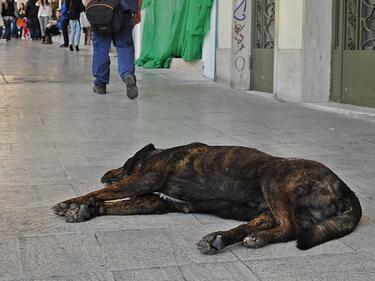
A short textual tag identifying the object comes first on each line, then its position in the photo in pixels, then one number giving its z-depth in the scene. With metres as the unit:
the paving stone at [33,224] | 3.99
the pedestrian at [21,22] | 40.16
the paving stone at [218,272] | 3.31
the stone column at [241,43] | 11.96
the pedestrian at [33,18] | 32.91
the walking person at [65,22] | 25.03
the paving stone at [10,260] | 3.30
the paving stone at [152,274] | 3.29
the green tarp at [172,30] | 13.69
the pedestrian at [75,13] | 23.19
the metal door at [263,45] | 11.36
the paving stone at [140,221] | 4.13
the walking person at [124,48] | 10.09
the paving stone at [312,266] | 3.36
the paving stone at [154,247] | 3.53
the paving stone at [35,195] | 4.58
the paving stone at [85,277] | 3.26
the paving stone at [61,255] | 3.38
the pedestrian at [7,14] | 32.23
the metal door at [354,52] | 9.19
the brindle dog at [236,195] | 3.79
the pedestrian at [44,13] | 31.75
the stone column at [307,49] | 9.89
